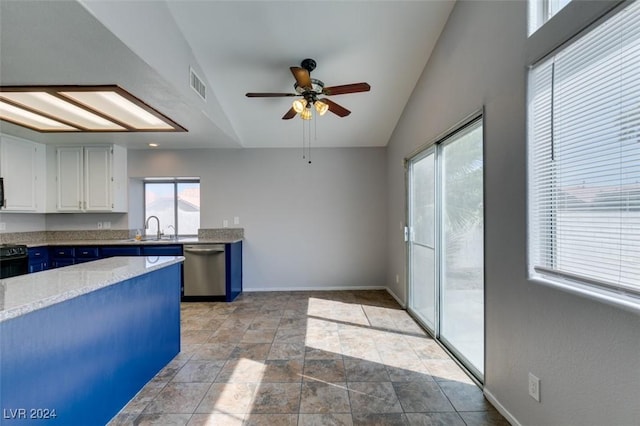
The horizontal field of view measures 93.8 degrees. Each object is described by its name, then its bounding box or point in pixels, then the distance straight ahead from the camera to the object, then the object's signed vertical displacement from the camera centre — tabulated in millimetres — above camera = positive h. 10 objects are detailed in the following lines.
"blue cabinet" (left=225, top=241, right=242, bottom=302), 4500 -895
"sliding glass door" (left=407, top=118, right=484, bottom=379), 2410 -317
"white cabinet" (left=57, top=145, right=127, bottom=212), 4566 +520
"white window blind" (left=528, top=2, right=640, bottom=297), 1203 +239
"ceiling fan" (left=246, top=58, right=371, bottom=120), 2660 +1126
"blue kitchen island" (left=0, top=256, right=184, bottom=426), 1330 -717
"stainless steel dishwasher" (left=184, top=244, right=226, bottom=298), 4465 -834
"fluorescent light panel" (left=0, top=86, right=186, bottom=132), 2617 +1070
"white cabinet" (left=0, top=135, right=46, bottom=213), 3977 +539
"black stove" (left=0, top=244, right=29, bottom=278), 3523 -577
